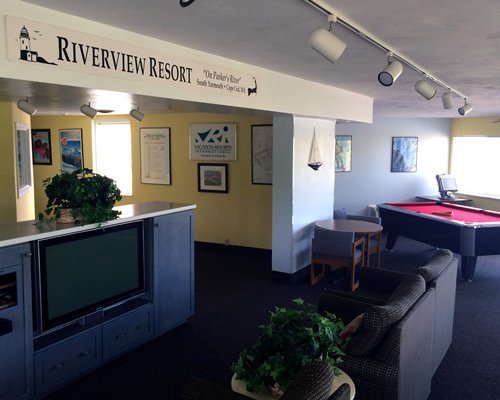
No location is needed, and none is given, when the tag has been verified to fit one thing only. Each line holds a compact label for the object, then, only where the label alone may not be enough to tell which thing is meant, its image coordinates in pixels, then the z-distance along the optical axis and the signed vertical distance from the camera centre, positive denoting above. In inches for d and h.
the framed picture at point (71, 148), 339.0 +12.2
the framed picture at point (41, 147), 349.1 +13.3
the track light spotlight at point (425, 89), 153.2 +25.7
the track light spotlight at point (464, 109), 213.6 +26.6
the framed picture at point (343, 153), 365.4 +10.1
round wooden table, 227.2 -31.0
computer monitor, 378.9 -16.5
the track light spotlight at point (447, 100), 181.5 +26.3
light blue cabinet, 112.6 -46.4
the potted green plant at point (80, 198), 132.6 -9.8
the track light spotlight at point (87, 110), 181.2 +21.8
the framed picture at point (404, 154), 382.6 +10.1
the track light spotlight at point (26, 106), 154.2 +19.5
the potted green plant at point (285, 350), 76.9 -31.7
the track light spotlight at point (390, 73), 120.8 +24.7
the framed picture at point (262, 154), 272.2 +6.7
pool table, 232.1 -33.4
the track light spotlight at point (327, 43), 98.0 +26.5
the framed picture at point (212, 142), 284.0 +14.7
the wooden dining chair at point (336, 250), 212.1 -39.7
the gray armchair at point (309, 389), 67.7 -33.4
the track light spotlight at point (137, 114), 211.6 +23.4
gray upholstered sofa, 102.7 -41.7
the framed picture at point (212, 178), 290.0 -8.3
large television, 122.0 -31.6
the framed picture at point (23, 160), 212.8 +2.0
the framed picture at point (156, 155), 305.9 +6.6
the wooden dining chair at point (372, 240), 236.2 -39.7
